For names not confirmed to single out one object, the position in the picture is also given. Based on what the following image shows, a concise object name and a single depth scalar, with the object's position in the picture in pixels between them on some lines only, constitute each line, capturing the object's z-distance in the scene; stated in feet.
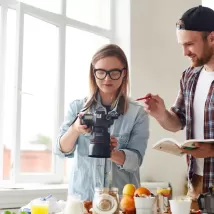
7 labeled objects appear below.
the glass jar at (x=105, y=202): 6.96
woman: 8.43
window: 11.17
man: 8.86
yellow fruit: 7.28
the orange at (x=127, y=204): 7.08
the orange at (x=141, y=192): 7.10
